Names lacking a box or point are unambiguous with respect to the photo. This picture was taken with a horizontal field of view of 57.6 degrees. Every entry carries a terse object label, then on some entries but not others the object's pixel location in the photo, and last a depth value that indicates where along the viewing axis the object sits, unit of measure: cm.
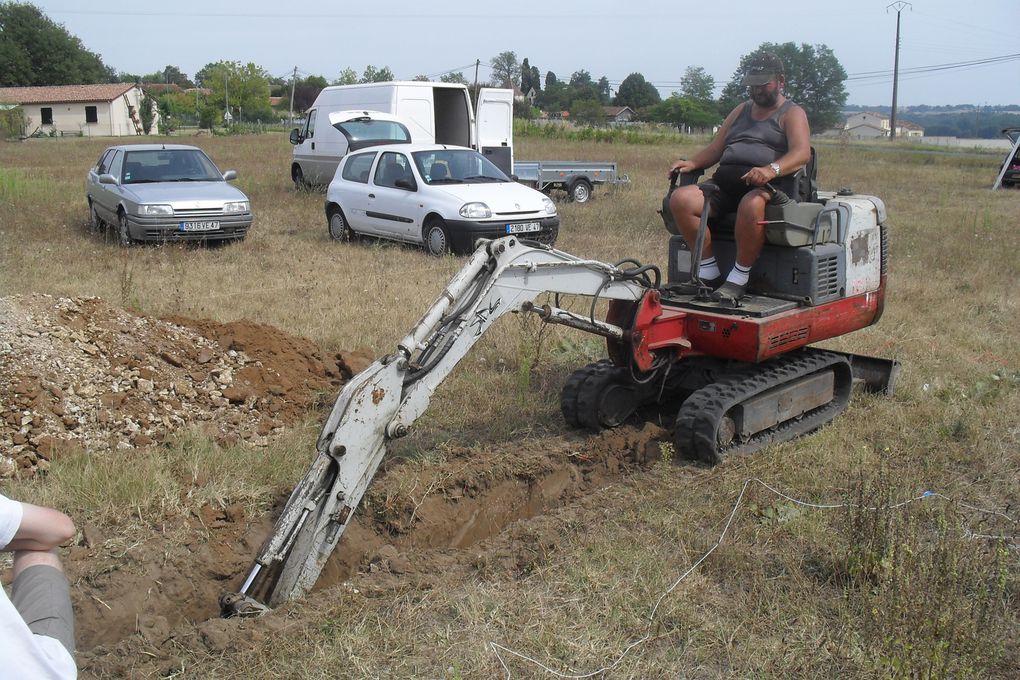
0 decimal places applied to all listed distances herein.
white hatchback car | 1380
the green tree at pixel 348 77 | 10792
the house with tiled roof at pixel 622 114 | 10005
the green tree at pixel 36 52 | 8619
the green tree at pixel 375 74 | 11262
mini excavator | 452
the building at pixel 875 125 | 12862
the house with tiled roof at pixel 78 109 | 7462
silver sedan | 1404
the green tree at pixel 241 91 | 9044
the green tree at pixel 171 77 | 15750
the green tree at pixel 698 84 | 12100
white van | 2000
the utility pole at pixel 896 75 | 7131
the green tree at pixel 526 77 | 12687
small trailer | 2114
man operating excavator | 632
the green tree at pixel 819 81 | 9812
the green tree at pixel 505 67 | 10712
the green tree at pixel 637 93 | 11694
